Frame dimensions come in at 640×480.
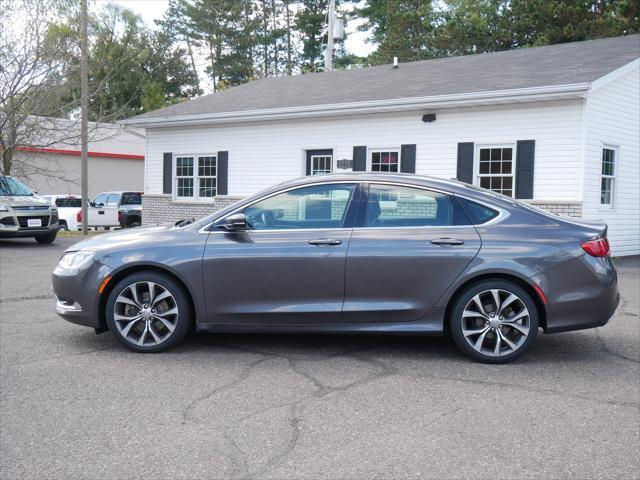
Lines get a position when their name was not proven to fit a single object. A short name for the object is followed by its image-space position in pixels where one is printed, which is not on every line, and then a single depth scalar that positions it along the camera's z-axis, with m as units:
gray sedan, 5.62
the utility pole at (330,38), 26.34
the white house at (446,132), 14.55
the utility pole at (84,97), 21.09
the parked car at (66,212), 25.55
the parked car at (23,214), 16.12
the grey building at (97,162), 28.34
